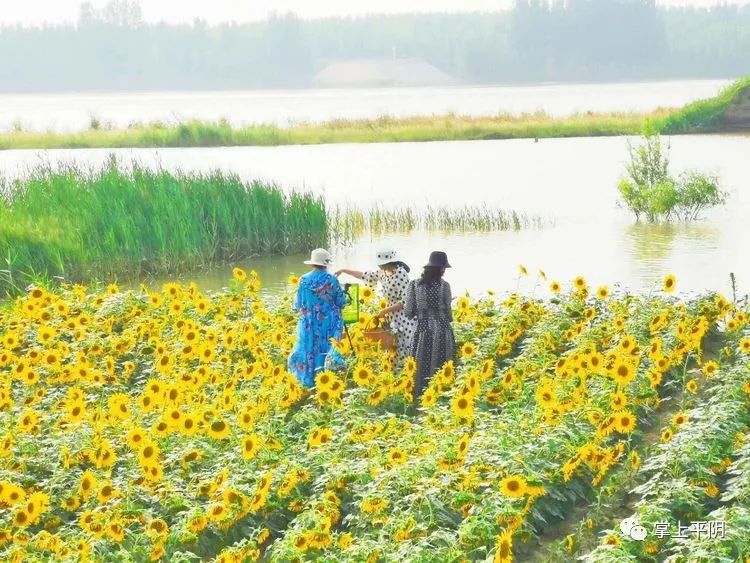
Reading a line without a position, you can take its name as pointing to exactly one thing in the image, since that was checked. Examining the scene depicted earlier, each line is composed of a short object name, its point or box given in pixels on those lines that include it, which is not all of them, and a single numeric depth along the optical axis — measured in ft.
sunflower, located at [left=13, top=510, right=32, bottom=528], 51.99
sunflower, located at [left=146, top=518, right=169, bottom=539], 50.01
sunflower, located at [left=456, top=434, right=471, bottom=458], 52.60
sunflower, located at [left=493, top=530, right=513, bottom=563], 43.16
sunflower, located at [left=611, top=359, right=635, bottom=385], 58.85
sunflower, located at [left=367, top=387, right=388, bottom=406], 65.62
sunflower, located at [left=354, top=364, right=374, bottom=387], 67.41
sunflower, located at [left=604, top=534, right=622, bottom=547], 46.42
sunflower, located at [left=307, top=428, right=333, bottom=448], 58.03
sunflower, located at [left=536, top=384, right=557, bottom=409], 57.72
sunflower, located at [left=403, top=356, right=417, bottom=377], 69.51
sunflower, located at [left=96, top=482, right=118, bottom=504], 53.55
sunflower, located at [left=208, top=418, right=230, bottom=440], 57.47
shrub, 192.54
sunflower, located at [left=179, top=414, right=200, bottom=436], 57.62
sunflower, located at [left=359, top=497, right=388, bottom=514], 50.67
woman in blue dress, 77.25
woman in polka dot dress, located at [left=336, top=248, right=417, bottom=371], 76.84
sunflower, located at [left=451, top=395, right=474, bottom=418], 58.21
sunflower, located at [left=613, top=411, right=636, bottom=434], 54.60
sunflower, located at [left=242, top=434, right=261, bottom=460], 55.21
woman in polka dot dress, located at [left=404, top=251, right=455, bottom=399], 75.31
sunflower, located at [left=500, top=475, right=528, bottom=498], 48.67
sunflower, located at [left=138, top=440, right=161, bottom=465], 54.39
